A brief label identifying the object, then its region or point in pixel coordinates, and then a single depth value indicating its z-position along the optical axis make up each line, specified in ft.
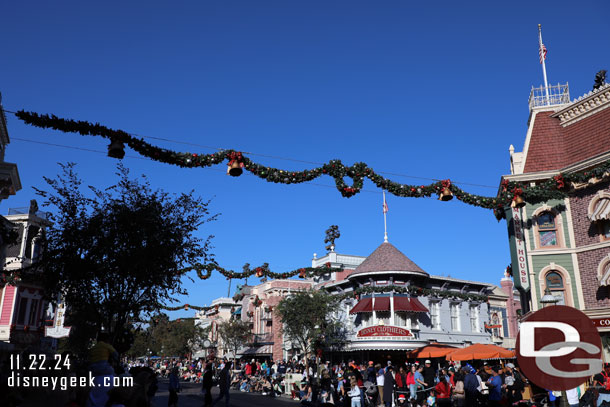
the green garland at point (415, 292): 113.50
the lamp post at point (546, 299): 30.68
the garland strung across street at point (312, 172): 37.76
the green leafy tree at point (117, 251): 48.16
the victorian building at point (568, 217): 67.36
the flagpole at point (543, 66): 83.25
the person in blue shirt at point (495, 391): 43.78
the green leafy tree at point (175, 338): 221.05
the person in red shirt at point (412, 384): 60.26
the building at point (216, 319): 218.96
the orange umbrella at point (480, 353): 67.77
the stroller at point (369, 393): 50.24
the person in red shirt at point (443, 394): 46.24
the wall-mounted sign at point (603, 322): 64.23
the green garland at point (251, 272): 101.60
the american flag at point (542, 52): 83.61
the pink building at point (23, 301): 122.72
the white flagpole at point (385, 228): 128.06
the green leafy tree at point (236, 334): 168.55
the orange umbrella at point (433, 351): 86.02
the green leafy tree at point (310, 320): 117.39
